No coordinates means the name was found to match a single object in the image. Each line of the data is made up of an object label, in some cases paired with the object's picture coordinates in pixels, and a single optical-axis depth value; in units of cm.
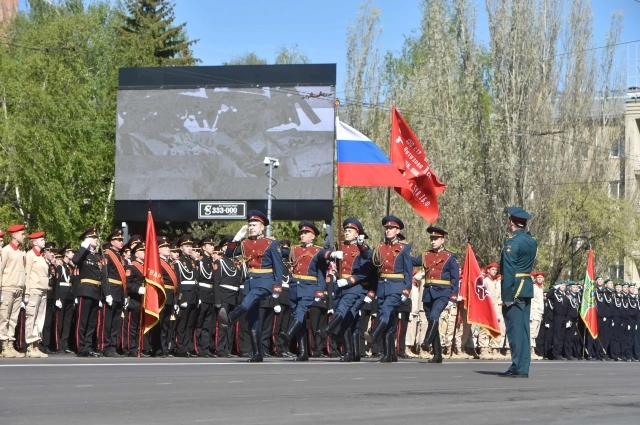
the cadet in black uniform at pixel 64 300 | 1973
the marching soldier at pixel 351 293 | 1667
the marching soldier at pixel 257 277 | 1619
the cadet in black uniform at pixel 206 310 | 1986
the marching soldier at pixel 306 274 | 1703
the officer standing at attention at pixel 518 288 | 1404
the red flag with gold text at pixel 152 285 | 1828
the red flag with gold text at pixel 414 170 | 2309
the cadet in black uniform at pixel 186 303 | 1953
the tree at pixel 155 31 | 5469
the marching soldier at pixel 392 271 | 1648
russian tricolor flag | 2544
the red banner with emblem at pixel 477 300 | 2097
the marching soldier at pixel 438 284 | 1756
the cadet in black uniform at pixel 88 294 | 1797
